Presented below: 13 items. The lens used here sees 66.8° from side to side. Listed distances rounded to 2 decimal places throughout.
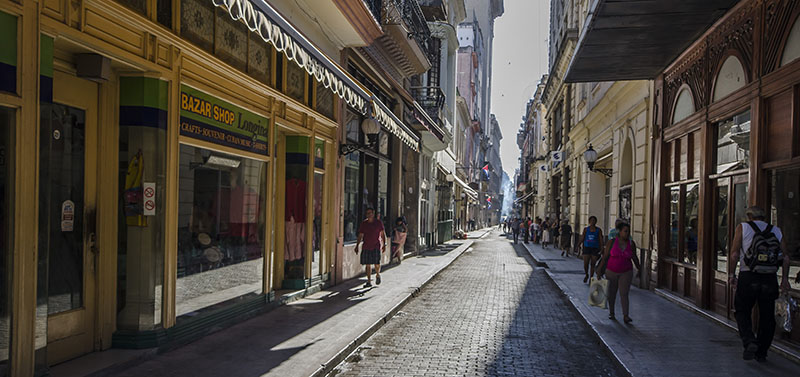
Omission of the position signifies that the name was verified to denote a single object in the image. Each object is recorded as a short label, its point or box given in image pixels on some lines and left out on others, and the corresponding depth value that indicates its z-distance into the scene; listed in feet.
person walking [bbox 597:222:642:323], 28.99
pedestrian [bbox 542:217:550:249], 96.73
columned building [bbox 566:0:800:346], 24.04
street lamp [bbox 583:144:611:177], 57.98
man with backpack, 21.20
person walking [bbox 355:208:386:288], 41.14
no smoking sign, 19.65
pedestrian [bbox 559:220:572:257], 77.30
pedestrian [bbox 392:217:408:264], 58.90
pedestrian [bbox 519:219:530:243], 120.47
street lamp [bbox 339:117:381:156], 41.66
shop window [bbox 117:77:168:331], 19.58
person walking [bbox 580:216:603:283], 45.93
